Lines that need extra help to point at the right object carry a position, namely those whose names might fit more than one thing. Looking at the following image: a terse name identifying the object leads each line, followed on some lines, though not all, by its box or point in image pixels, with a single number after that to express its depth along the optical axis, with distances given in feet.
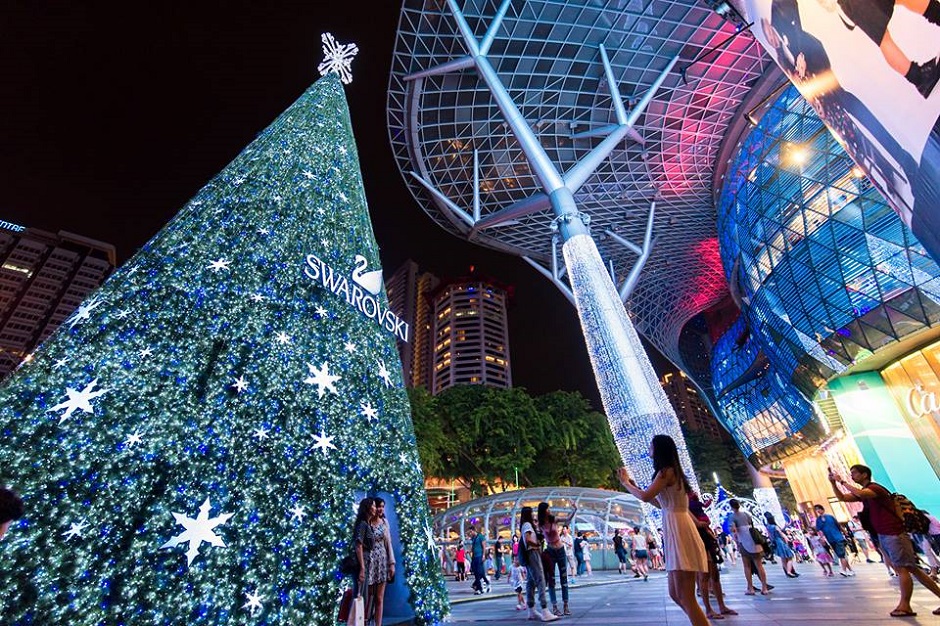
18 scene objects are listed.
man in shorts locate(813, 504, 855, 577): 33.01
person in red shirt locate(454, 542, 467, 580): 59.47
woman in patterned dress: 13.65
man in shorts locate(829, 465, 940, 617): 15.28
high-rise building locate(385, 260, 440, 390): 380.78
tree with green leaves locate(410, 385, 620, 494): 87.81
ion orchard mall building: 58.03
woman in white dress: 9.68
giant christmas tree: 9.96
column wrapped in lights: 44.57
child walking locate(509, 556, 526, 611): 24.66
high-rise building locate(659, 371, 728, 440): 349.41
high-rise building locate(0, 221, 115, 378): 246.47
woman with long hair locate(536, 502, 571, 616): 20.63
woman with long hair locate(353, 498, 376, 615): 12.12
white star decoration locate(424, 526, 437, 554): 15.46
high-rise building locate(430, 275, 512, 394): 334.44
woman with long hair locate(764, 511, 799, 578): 35.27
